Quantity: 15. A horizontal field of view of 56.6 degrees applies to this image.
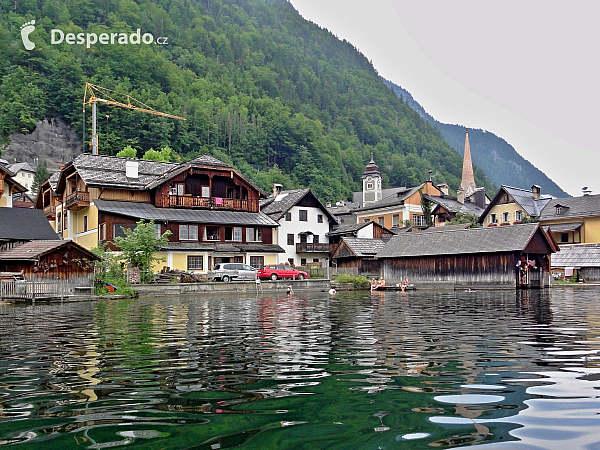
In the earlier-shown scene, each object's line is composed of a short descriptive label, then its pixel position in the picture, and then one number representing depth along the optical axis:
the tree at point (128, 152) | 98.56
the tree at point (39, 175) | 111.69
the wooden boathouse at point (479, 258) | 50.62
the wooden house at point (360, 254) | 63.50
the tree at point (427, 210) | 87.56
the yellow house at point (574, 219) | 71.88
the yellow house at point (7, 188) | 48.22
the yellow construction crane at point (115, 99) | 130.25
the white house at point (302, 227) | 70.94
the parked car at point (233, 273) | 53.39
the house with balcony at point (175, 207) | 57.47
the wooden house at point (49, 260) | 37.09
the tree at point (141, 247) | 45.12
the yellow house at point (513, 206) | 78.25
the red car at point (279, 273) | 55.19
